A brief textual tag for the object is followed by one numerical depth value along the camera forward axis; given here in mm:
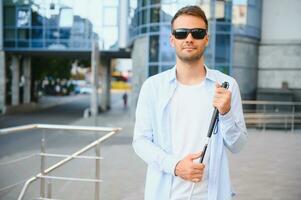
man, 2232
